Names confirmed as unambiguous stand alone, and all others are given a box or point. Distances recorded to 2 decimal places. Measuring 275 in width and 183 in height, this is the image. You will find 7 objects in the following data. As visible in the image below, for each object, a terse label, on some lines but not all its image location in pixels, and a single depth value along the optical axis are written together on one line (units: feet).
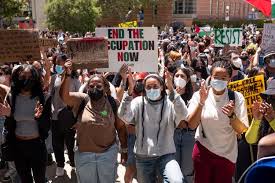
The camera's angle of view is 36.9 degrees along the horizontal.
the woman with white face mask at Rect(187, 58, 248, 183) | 12.71
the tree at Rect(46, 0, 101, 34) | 70.10
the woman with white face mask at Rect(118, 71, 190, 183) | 12.70
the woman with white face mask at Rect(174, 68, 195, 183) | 14.73
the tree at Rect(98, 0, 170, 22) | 135.23
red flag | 27.71
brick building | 184.44
